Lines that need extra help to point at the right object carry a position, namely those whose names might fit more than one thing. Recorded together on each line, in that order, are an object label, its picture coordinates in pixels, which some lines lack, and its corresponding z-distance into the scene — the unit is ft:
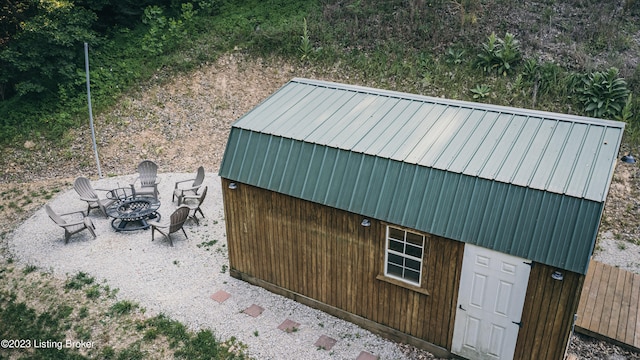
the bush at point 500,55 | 48.52
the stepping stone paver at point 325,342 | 27.14
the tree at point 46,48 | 50.26
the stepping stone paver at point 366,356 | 26.37
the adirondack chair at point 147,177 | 42.09
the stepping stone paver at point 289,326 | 28.43
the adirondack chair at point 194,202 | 38.70
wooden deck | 27.25
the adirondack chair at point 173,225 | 35.40
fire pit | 37.78
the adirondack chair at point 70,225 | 36.04
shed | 22.24
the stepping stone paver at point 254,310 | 29.75
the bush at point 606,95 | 43.06
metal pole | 45.37
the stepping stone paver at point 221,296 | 30.94
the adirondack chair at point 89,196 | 39.60
